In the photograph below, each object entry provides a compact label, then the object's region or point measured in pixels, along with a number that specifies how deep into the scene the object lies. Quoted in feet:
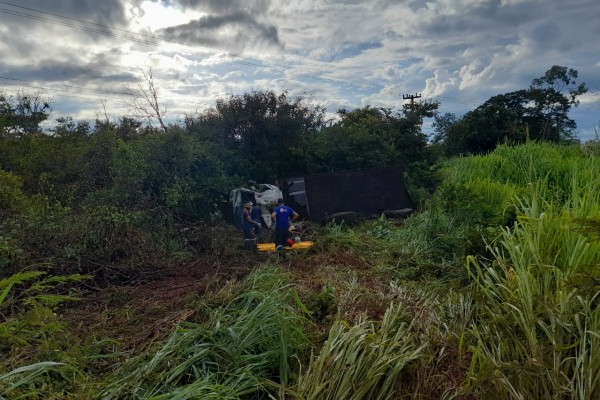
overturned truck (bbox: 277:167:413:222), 40.96
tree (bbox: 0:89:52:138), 62.22
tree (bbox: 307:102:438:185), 55.93
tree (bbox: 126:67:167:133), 53.83
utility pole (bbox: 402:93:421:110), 113.76
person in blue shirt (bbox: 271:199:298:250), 28.63
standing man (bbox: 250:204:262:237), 34.35
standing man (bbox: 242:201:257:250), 32.50
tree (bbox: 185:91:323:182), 57.00
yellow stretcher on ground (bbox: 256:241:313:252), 26.00
